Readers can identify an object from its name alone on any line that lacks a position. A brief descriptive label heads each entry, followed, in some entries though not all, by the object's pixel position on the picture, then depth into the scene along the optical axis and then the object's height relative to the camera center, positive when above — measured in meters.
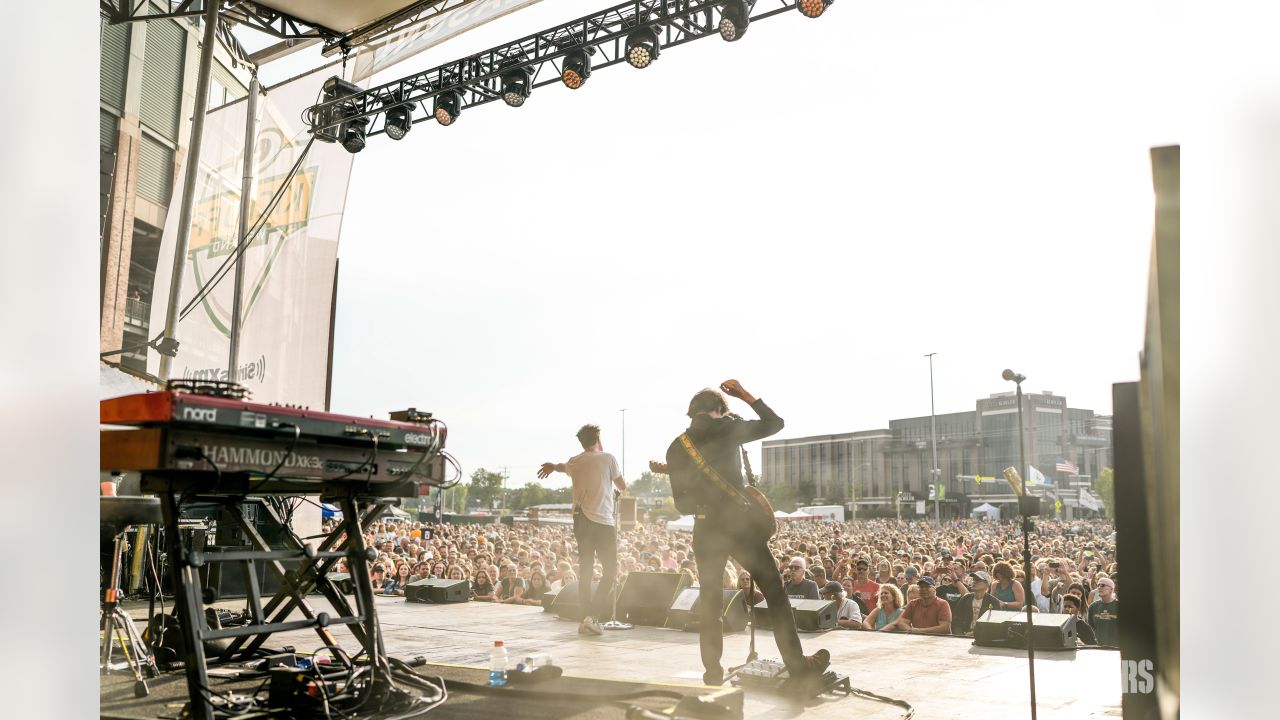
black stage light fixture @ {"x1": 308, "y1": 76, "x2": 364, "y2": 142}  6.68 +2.68
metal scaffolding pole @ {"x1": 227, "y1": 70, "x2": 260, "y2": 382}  5.79 +1.70
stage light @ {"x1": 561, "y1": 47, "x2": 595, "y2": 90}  5.80 +2.61
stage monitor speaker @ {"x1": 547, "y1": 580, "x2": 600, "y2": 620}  4.77 -0.87
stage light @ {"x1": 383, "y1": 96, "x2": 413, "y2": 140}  6.80 +2.60
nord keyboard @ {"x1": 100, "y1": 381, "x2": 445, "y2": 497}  2.15 +0.00
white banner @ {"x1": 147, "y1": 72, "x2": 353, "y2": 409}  5.93 +1.28
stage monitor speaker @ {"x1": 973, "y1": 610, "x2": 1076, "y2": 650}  3.57 -0.73
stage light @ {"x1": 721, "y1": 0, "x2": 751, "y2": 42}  5.01 +2.54
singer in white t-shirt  4.36 -0.31
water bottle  2.87 -0.73
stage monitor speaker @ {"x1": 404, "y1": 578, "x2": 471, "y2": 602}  5.59 -0.93
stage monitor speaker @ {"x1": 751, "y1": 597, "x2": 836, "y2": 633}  4.10 -0.78
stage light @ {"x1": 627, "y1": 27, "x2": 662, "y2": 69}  5.40 +2.55
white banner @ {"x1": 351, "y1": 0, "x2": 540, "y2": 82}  5.85 +3.01
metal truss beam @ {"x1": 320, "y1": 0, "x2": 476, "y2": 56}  6.39 +3.31
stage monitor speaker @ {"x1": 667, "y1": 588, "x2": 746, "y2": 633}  4.14 -0.79
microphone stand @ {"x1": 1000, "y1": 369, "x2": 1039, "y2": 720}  2.50 -0.16
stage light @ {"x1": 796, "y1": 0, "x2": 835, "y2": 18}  4.68 +2.45
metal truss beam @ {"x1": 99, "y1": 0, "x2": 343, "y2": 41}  7.05 +3.56
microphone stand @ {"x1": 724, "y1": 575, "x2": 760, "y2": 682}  2.87 -0.72
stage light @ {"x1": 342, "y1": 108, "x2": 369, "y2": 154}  6.89 +2.51
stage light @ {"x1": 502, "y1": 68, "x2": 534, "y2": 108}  6.13 +2.62
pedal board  2.68 -0.72
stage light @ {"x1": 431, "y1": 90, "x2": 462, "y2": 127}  6.53 +2.61
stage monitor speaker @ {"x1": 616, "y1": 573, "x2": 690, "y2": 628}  4.46 -0.76
